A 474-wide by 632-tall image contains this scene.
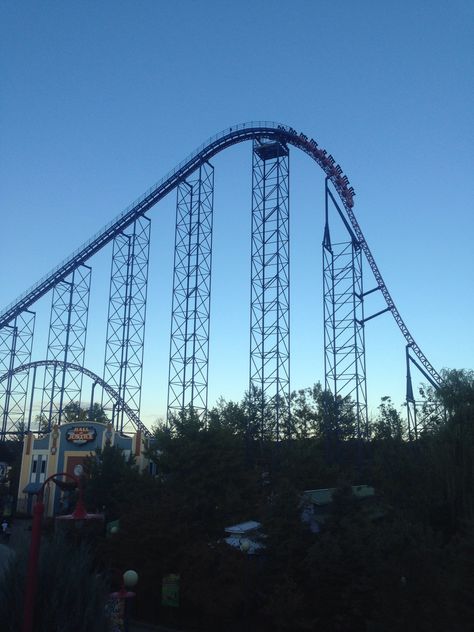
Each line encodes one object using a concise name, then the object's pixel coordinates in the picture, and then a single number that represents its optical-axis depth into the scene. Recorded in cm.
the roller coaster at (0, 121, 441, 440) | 2778
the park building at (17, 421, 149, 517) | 3116
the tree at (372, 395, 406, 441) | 2188
